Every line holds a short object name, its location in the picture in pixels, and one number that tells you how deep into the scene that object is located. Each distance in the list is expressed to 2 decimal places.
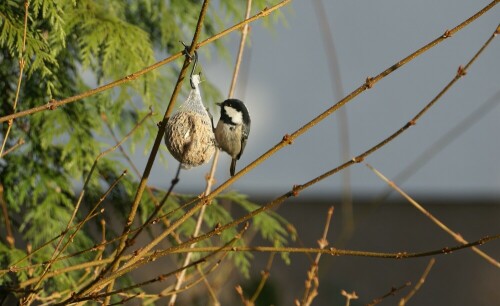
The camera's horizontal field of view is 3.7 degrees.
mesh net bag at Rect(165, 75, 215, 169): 9.54
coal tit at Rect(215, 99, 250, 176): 9.51
